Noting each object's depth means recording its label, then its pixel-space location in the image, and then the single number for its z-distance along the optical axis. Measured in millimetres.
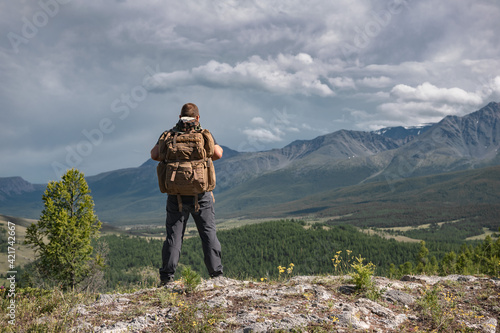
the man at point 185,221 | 8086
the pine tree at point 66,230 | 31750
